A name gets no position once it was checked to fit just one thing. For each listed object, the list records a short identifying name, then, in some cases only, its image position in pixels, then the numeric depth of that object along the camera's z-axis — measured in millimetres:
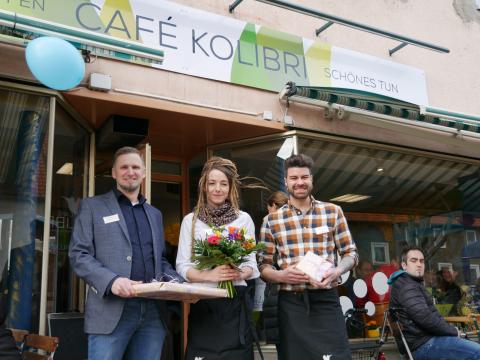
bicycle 4477
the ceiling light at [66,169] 4638
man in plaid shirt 3135
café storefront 4328
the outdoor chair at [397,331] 4484
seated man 4250
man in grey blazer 2898
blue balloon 3363
